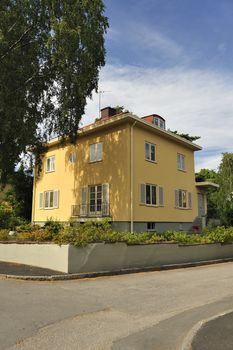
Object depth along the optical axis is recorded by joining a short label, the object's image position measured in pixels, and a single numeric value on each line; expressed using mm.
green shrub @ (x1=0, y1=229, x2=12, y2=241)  16625
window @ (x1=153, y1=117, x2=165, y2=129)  30309
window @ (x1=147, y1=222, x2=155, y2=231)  25892
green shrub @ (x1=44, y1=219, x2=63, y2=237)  14994
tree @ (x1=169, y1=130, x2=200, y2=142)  43497
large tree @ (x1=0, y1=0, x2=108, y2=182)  20250
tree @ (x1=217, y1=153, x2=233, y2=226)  46503
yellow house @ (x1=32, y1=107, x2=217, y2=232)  24938
